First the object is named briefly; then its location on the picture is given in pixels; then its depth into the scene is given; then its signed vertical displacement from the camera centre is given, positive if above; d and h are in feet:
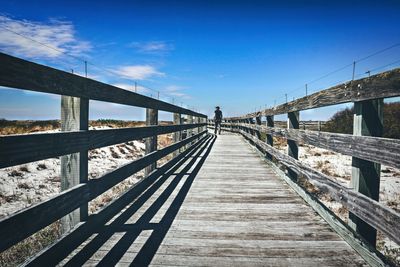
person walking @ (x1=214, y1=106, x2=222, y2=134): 62.62 +1.94
